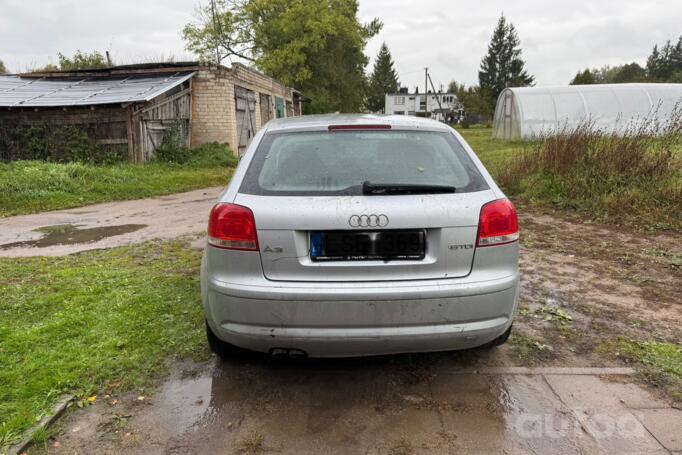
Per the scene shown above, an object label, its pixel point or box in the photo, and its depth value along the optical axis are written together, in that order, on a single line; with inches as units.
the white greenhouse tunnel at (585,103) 773.3
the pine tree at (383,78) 3348.9
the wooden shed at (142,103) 536.7
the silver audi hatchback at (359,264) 92.0
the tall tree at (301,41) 1398.9
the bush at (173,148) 599.4
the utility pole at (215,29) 1488.7
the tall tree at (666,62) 3245.8
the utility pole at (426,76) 2587.6
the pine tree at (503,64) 2731.3
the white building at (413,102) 3277.6
